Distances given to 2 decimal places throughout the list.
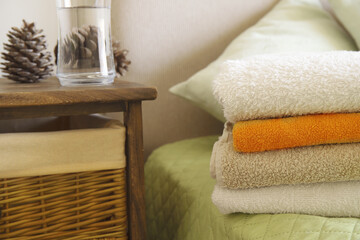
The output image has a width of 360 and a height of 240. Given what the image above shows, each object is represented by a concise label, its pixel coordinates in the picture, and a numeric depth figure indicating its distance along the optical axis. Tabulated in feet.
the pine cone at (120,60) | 2.97
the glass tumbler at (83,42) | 2.23
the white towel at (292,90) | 1.76
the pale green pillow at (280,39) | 3.04
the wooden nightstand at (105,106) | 1.94
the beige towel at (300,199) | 1.82
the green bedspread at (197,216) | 1.68
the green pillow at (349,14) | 3.17
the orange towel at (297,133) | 1.76
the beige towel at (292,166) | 1.77
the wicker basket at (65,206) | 2.07
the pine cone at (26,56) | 2.55
